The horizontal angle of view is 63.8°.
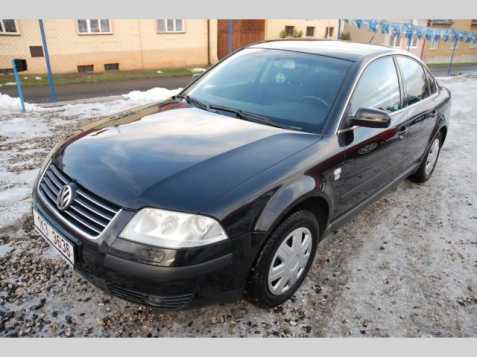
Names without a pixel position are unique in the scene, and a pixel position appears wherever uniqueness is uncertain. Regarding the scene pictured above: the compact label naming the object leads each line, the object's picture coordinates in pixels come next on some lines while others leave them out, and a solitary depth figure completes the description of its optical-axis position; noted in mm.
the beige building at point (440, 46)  27430
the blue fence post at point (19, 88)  6987
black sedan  1943
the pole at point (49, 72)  8320
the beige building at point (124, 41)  14289
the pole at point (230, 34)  10770
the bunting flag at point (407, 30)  17281
